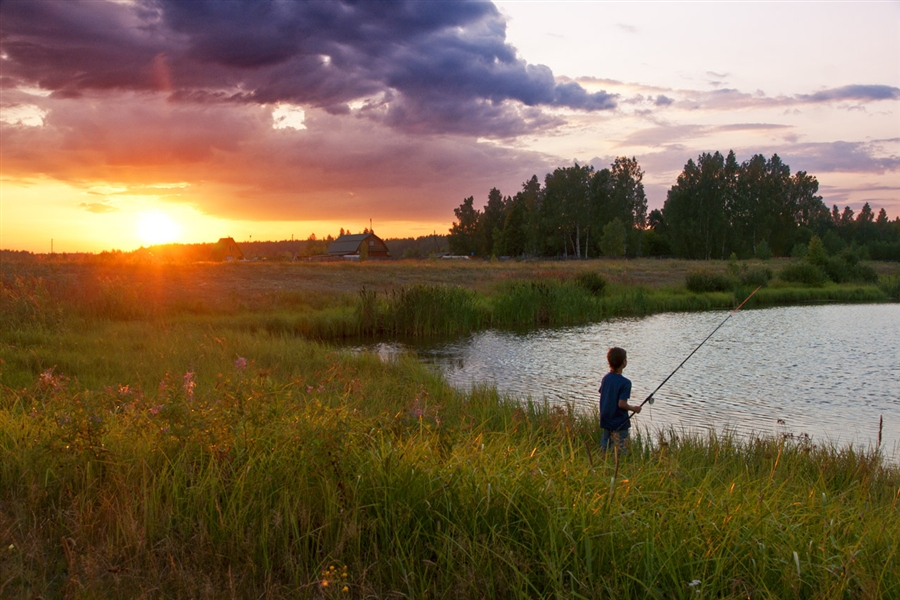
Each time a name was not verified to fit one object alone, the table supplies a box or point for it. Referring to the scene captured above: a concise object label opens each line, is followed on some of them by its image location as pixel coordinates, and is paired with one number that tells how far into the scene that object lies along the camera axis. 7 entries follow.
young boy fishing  6.17
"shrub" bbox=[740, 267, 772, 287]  41.16
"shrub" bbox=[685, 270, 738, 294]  39.19
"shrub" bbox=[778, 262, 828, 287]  44.56
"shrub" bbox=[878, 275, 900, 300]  42.42
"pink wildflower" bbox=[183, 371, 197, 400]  5.23
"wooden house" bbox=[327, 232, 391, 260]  92.81
